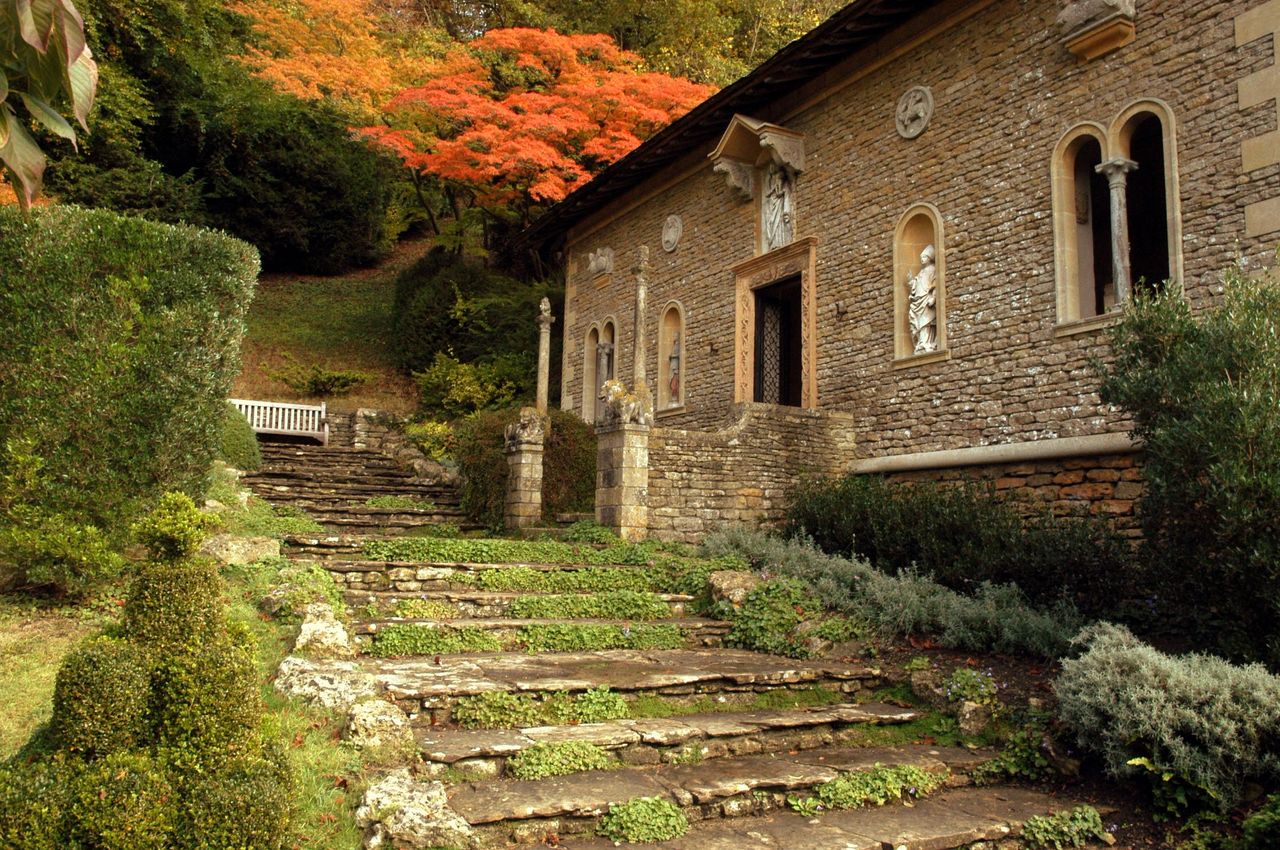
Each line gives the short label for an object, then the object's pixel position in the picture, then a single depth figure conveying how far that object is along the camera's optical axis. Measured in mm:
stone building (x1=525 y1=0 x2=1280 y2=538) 8398
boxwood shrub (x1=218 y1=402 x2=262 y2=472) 13562
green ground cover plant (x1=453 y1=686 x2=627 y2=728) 5066
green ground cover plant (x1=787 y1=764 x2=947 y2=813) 4727
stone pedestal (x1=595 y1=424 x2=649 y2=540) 10273
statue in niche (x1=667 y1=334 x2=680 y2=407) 15978
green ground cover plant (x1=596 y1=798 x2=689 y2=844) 4051
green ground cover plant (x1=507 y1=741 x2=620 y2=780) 4457
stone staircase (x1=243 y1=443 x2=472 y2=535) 12555
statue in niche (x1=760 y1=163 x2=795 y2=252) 13570
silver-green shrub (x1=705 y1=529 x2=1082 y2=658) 6984
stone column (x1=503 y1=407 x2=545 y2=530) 12031
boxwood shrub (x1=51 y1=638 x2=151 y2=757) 3125
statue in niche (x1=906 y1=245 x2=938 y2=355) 10984
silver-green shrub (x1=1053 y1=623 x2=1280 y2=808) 4840
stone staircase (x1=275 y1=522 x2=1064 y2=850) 4250
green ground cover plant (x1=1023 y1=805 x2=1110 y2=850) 4639
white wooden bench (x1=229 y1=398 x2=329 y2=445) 18688
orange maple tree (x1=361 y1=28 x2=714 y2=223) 19406
